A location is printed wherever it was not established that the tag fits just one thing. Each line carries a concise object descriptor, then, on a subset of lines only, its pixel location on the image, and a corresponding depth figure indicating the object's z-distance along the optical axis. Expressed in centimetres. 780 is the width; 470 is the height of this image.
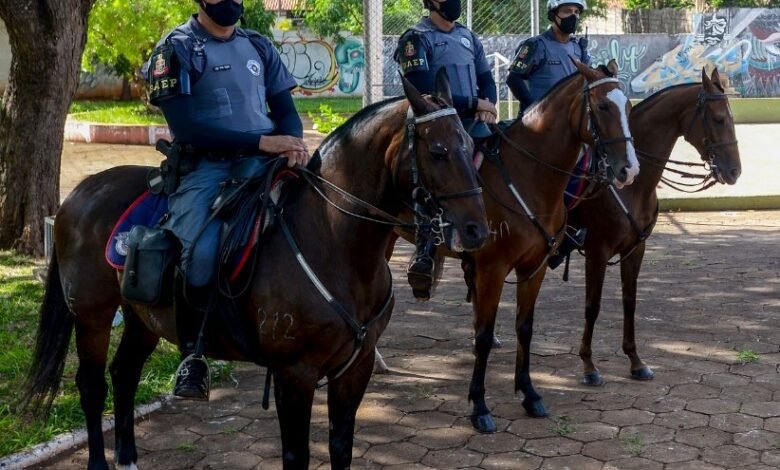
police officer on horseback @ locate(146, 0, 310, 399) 430
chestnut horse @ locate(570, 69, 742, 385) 691
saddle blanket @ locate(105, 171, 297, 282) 464
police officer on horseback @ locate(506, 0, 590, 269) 721
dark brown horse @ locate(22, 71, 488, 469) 386
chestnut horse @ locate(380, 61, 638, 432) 597
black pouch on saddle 434
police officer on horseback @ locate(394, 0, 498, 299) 661
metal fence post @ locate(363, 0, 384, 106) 837
